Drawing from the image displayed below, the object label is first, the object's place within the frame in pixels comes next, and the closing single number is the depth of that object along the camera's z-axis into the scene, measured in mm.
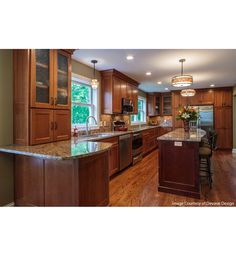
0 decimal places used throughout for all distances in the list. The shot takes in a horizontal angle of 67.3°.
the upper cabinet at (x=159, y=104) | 7980
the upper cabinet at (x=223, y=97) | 6656
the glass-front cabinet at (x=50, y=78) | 2227
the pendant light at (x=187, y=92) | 4766
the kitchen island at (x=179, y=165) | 2799
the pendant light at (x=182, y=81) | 3392
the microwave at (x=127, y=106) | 4848
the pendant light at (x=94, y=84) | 3131
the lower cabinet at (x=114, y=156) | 3509
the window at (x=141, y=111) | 7291
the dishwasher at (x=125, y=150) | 3943
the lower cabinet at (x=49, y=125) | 2217
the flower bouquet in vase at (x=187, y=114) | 3790
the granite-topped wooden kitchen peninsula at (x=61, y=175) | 1825
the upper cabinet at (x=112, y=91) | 4336
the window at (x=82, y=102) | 3746
